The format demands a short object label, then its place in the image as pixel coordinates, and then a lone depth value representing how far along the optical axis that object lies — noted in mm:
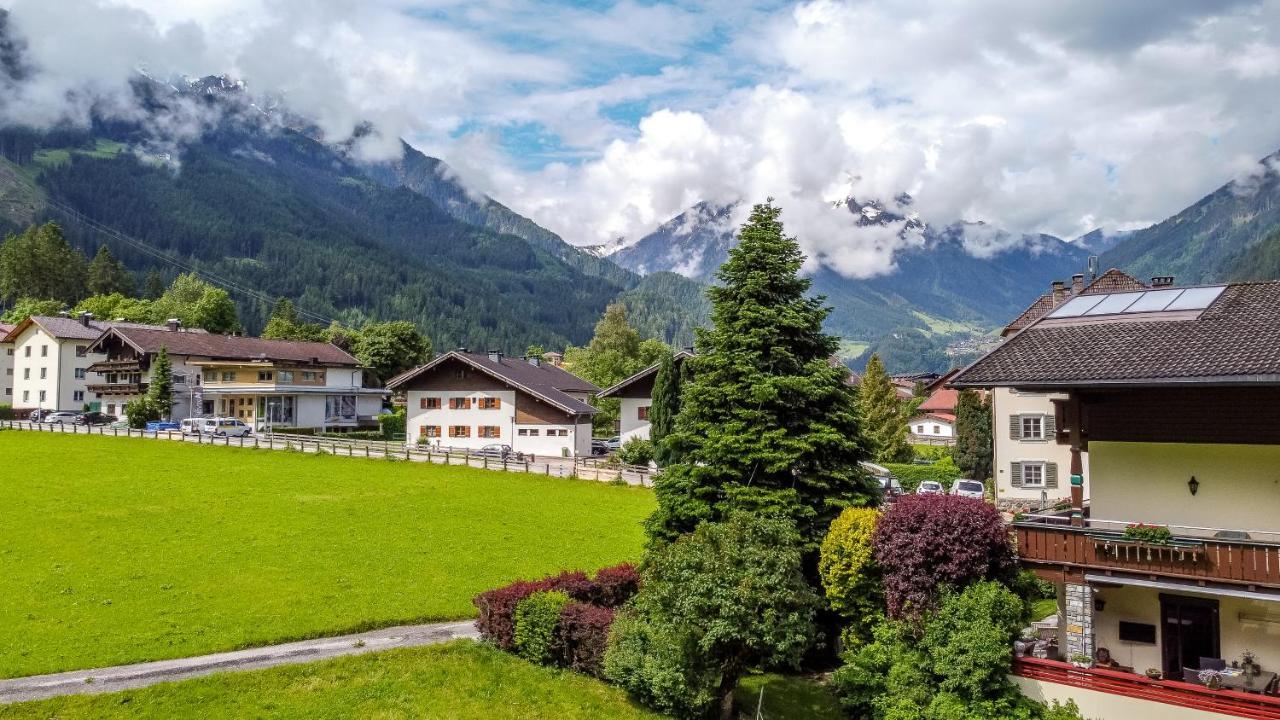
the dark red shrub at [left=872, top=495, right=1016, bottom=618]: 18438
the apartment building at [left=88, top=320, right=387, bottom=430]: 74000
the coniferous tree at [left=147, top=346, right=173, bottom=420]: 68625
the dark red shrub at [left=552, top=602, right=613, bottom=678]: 20656
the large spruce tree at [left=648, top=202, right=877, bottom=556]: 23719
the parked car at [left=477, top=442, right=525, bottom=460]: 52438
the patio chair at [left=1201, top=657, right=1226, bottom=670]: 17984
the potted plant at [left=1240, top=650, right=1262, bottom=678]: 17875
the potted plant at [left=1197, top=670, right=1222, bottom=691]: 16891
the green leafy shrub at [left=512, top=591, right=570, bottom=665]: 21188
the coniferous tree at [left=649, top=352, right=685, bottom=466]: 50128
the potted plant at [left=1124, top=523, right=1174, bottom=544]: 17516
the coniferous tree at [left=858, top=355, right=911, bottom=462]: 65500
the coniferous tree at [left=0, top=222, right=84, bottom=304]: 142500
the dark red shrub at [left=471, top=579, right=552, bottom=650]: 21766
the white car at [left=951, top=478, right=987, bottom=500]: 44094
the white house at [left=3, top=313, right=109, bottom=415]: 83250
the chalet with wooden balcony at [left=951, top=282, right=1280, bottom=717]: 17172
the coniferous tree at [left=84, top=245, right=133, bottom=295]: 149750
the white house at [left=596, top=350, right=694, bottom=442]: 57438
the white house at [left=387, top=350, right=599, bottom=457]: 61812
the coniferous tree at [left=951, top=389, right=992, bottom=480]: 57469
